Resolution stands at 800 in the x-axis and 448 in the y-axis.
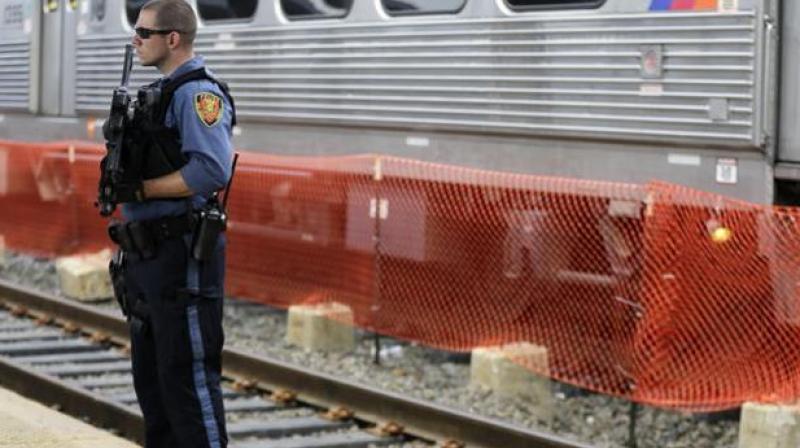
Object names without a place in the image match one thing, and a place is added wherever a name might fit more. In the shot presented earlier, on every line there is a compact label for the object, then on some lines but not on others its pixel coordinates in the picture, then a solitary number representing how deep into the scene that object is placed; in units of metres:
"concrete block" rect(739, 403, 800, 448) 13.20
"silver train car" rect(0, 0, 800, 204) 14.84
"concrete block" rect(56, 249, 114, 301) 22.97
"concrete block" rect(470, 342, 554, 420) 16.28
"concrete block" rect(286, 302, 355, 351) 19.08
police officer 9.10
